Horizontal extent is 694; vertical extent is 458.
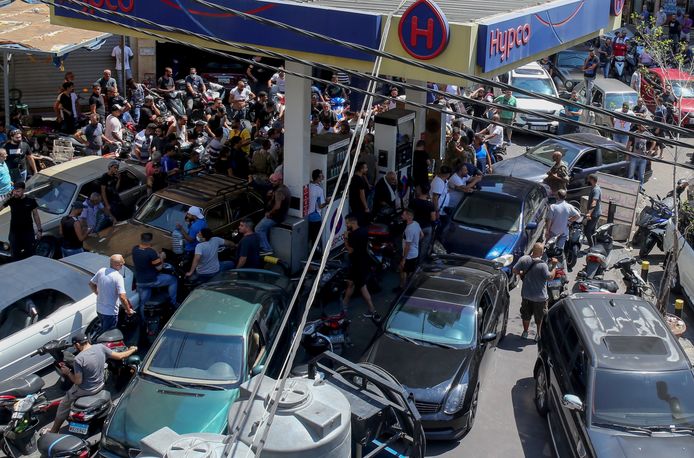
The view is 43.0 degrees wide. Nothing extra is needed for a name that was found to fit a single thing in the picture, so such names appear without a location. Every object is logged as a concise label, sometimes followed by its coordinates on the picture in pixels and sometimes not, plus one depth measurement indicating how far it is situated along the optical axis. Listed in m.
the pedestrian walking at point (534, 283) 12.52
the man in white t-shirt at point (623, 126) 21.20
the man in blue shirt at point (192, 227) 13.45
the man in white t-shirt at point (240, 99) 22.03
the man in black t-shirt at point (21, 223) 13.70
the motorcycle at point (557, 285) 13.41
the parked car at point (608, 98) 23.88
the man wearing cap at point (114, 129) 19.28
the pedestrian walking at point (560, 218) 15.14
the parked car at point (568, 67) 28.46
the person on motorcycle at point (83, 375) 9.52
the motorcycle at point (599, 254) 14.62
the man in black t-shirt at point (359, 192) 15.28
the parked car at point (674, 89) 24.39
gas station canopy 11.99
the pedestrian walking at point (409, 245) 13.78
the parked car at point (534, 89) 23.94
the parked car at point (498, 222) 14.57
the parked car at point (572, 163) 18.56
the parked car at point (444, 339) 9.98
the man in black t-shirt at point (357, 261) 12.88
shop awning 18.02
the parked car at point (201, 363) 9.07
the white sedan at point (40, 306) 10.71
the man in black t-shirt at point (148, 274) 12.11
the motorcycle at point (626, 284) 12.97
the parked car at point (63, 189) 14.38
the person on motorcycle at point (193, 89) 23.53
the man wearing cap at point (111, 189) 15.03
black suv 8.84
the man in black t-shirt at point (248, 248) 12.91
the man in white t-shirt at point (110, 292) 11.40
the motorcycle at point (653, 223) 16.12
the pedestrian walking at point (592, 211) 16.23
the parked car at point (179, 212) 13.80
